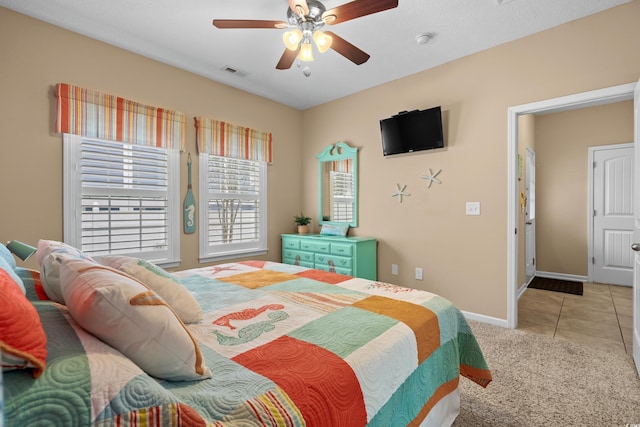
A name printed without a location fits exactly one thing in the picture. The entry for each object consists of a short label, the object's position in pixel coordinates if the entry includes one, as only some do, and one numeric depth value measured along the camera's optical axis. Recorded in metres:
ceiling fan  1.90
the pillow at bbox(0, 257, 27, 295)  1.09
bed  0.60
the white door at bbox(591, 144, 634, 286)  4.38
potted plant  4.37
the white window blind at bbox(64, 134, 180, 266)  2.67
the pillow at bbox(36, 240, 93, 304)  1.11
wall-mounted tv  3.29
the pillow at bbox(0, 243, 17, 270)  1.37
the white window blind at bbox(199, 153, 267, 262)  3.59
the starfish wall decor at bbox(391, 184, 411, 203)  3.64
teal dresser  3.62
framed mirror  4.12
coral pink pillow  0.55
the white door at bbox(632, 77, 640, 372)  2.10
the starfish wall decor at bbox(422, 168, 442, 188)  3.39
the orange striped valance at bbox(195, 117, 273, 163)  3.50
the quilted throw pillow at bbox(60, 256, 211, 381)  0.77
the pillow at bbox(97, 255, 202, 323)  1.21
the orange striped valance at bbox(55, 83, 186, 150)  2.57
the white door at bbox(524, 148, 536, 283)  4.50
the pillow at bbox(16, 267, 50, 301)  1.16
